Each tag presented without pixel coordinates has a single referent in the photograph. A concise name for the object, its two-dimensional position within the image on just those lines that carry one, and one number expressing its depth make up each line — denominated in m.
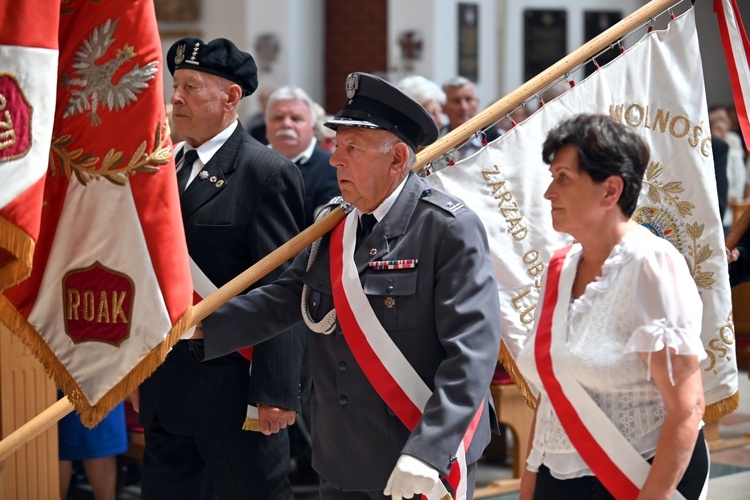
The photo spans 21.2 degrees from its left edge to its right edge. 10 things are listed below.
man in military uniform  4.67
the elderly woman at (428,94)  11.06
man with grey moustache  10.19
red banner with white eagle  4.80
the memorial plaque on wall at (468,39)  22.96
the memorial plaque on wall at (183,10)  25.61
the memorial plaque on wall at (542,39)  24.74
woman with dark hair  4.03
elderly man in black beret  5.88
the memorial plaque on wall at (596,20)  25.58
